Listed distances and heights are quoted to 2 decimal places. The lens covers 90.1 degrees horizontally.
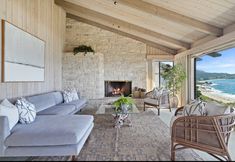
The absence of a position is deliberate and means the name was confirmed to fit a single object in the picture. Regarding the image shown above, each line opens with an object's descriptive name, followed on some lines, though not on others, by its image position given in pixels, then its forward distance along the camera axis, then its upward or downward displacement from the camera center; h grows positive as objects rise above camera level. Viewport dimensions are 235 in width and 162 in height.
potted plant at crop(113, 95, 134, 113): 2.56 -0.53
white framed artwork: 2.04 +0.51
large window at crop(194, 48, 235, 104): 2.75 +0.10
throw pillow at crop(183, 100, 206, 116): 1.75 -0.44
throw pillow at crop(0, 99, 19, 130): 1.57 -0.44
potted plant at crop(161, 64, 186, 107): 4.08 +0.04
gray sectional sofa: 1.45 -0.74
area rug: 1.55 -1.04
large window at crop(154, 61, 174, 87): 5.05 +0.40
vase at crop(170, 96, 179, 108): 4.34 -0.81
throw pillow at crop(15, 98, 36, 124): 1.81 -0.51
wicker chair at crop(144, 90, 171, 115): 3.56 -0.66
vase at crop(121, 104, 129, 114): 2.55 -0.60
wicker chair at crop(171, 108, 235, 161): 1.42 -0.67
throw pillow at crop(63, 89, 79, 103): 3.47 -0.47
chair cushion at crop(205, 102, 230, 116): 1.53 -0.40
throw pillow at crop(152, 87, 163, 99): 3.78 -0.40
